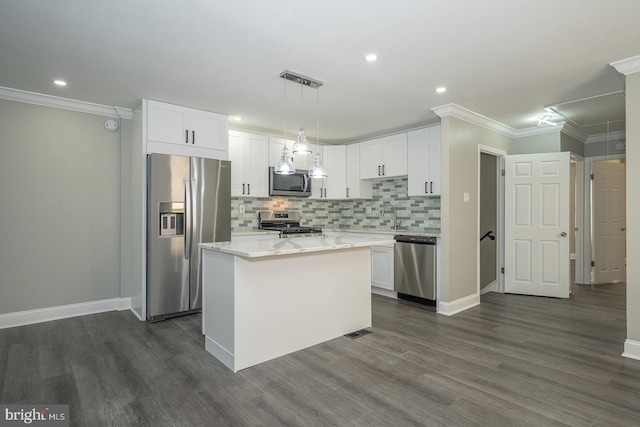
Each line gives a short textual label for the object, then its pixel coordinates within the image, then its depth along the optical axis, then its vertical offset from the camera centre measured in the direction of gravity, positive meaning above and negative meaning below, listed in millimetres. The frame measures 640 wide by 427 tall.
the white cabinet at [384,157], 4945 +886
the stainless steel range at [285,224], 4879 -140
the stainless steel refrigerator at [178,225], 3715 -118
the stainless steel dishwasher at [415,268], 4211 -692
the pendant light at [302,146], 2924 +595
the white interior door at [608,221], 5477 -104
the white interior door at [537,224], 4660 -135
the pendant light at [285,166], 3025 +440
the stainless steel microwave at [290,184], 5000 +467
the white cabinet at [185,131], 3781 +995
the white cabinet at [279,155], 5051 +919
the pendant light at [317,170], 3131 +413
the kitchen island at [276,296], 2584 -687
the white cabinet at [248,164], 4664 +719
